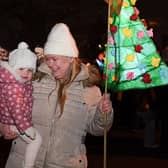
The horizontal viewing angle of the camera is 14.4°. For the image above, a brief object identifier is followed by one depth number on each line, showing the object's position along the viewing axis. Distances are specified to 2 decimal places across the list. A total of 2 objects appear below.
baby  4.54
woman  4.56
